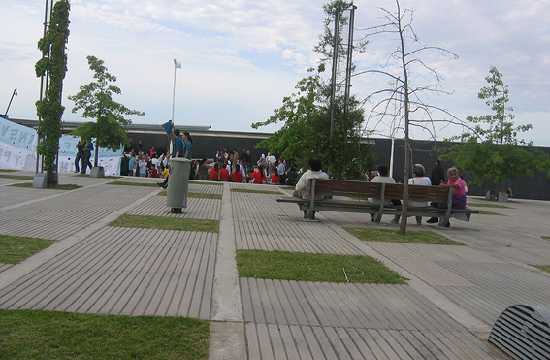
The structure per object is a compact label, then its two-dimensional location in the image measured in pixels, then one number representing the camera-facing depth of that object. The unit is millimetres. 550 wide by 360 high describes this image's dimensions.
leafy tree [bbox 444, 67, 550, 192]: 32094
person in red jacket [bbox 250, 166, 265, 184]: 32625
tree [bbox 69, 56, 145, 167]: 26969
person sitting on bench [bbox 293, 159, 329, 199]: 14500
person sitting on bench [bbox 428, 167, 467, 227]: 14977
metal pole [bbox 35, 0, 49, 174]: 19500
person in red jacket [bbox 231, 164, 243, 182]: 32316
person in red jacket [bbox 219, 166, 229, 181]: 31734
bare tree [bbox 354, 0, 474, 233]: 12148
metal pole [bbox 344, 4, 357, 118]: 20711
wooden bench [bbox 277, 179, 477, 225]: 14062
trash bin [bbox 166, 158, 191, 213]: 13742
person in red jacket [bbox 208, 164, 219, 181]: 31830
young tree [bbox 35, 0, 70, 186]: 19156
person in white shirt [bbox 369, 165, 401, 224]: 14633
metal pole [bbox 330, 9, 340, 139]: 21469
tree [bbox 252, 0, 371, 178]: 21641
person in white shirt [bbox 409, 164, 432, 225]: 15603
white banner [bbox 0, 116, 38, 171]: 30312
